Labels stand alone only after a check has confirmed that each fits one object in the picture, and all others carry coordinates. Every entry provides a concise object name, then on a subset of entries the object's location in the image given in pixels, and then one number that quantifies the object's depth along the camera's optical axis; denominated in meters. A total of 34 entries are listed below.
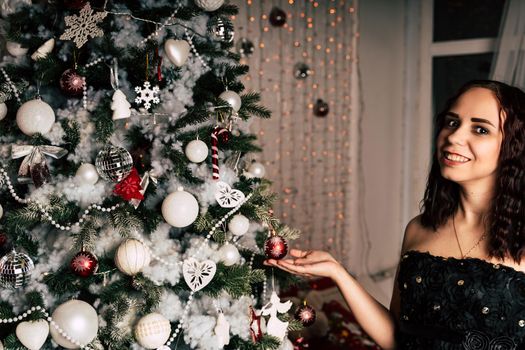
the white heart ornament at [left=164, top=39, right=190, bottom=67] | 1.45
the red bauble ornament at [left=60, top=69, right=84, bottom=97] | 1.39
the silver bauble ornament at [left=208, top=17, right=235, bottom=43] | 1.55
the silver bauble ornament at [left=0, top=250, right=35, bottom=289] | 1.33
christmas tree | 1.37
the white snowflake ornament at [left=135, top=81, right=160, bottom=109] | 1.43
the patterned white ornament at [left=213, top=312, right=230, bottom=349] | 1.46
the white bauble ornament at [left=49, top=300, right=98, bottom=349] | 1.31
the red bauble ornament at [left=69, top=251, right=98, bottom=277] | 1.33
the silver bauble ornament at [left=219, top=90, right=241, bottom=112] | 1.54
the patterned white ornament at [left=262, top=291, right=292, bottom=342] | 1.61
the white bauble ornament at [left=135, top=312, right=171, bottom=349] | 1.37
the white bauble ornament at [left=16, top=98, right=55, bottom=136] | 1.37
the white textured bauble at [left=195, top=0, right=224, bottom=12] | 1.52
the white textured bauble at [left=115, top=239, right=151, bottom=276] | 1.36
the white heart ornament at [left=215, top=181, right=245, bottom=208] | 1.49
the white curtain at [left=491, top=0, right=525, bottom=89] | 3.75
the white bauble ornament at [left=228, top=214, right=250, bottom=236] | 1.53
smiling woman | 1.59
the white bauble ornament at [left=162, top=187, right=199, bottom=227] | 1.39
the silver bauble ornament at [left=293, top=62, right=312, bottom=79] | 3.55
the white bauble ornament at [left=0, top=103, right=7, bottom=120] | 1.46
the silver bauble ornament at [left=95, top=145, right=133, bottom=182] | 1.33
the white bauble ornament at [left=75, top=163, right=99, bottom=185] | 1.37
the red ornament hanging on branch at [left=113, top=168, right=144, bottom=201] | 1.37
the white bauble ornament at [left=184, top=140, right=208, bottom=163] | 1.45
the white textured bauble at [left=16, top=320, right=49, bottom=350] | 1.34
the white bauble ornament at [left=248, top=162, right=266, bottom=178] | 1.84
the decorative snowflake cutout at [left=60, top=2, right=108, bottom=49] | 1.38
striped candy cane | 1.50
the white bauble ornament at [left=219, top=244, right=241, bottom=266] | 1.52
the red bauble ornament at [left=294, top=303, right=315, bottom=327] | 1.73
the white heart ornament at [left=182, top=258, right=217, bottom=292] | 1.42
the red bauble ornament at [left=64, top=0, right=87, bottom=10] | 1.43
